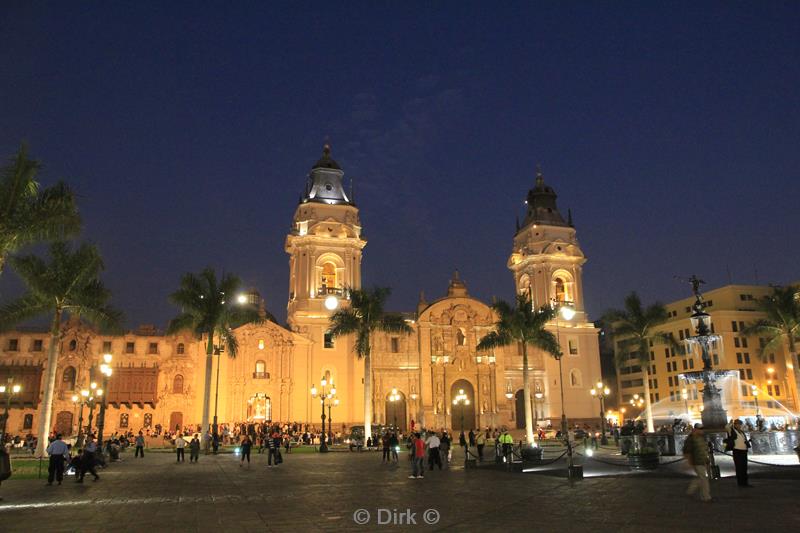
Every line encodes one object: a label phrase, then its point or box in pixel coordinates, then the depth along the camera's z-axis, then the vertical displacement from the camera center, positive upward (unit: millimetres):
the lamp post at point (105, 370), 30284 +2630
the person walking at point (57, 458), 20641 -944
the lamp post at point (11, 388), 35144 +2221
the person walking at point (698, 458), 13734 -833
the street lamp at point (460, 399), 57334 +2024
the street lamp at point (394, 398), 62616 +2292
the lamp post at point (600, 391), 47722 +2061
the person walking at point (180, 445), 31680 -914
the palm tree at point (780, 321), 46125 +6680
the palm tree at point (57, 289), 31266 +6571
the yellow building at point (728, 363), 72562 +6413
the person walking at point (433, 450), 25047 -1062
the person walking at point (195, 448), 30959 -1043
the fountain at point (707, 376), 29109 +1877
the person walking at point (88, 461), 21516 -1095
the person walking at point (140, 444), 36250 -958
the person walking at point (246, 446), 28984 -934
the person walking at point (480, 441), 28914 -922
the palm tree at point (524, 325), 43844 +6291
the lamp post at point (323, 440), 39747 -1010
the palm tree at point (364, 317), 46406 +7370
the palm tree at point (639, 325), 48719 +6878
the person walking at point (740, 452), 16359 -855
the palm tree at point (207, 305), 39969 +7204
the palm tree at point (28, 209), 23344 +7919
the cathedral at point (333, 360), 55938 +5800
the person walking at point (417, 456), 21500 -1091
